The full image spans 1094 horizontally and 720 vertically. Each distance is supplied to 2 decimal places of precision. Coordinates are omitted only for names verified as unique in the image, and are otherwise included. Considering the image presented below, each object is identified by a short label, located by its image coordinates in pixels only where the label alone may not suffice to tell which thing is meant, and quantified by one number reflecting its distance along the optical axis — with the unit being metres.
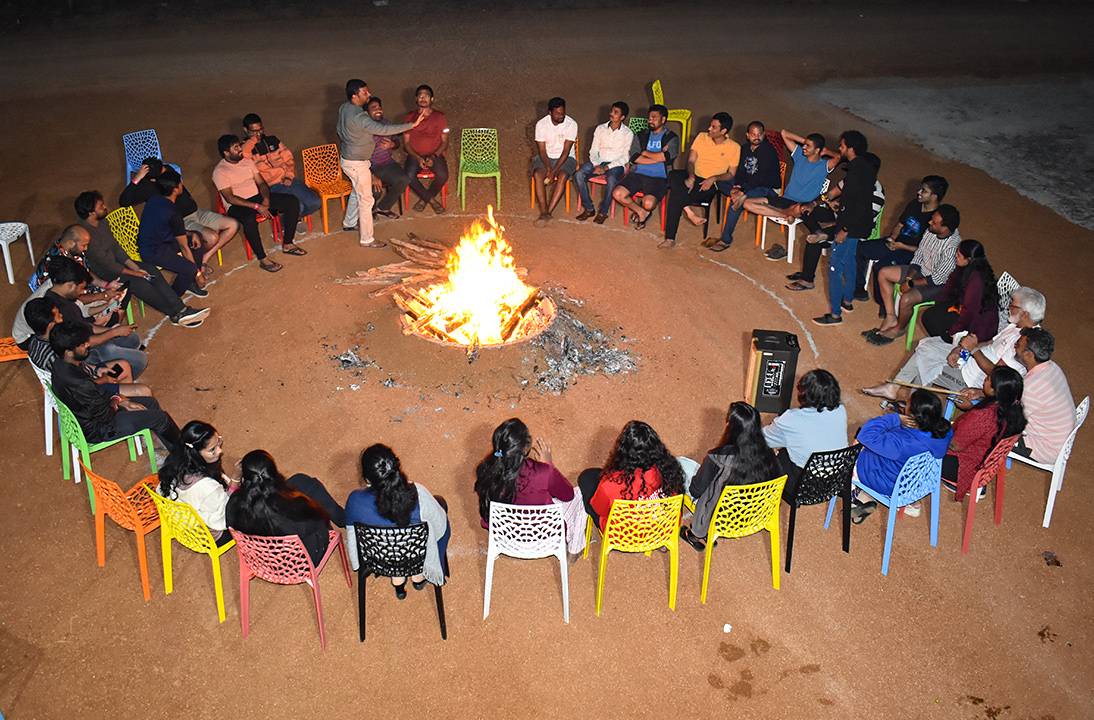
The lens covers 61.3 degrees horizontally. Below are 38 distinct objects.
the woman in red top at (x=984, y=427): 6.86
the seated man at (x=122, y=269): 9.15
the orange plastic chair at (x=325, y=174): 11.60
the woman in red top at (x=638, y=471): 6.29
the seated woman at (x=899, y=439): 6.75
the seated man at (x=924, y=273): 9.30
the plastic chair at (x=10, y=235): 10.36
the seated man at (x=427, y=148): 11.86
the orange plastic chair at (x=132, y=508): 6.27
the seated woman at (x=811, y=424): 6.88
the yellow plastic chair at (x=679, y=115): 13.38
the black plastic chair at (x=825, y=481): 6.70
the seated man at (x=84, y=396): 6.94
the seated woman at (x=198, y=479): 6.23
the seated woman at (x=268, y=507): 5.92
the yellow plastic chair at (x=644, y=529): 6.08
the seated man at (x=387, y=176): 11.90
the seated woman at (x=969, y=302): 8.48
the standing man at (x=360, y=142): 10.91
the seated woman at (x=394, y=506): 5.87
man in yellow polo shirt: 11.52
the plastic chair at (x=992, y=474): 6.91
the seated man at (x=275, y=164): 10.93
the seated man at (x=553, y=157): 11.97
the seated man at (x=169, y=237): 9.71
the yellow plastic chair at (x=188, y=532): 6.06
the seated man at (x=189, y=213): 10.27
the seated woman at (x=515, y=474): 6.16
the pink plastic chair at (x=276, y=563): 5.93
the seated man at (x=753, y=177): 11.38
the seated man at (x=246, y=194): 10.65
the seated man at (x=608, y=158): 11.74
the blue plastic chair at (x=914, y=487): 6.71
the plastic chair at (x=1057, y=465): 7.13
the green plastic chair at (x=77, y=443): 6.97
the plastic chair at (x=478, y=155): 12.23
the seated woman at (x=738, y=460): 6.41
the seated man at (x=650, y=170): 11.74
